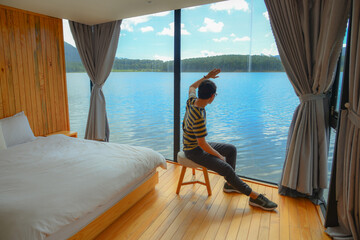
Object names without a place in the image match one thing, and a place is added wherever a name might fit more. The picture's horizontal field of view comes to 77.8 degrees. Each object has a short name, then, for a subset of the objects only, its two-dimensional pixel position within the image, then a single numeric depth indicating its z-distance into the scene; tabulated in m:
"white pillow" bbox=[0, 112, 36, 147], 2.75
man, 2.18
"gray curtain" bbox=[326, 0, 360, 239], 1.49
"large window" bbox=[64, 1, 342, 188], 2.75
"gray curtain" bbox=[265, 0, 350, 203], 2.13
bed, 1.36
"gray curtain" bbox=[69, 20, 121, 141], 3.70
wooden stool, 2.35
